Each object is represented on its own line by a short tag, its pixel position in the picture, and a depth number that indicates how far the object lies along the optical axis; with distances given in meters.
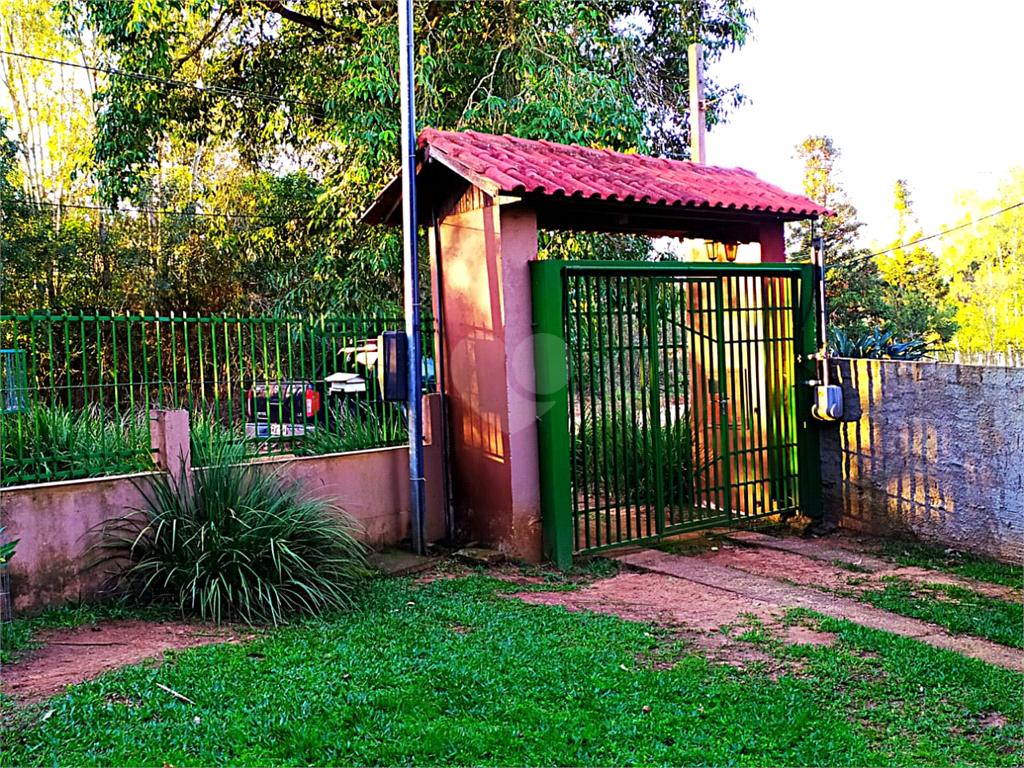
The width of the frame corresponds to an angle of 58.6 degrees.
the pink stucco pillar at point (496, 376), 6.99
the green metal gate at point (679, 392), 7.07
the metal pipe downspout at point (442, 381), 7.62
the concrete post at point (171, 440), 6.18
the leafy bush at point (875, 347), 9.54
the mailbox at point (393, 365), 7.11
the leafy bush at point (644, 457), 7.38
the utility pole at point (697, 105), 13.23
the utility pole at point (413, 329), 7.25
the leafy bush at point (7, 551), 4.73
